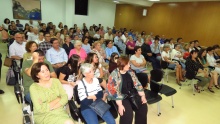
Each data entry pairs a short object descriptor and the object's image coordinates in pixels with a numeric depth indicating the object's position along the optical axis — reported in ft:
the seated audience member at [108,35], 27.05
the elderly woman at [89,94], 6.51
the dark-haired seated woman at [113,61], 10.85
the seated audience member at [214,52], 17.88
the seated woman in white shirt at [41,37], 15.79
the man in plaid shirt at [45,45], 13.19
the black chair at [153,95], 8.69
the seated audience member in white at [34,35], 19.04
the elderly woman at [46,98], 5.73
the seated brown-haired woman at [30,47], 9.81
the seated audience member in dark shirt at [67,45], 15.15
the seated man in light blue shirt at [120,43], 22.89
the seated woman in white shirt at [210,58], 16.55
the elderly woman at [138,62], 12.39
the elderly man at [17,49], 11.91
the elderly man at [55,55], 11.68
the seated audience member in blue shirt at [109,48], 15.08
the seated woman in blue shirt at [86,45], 15.89
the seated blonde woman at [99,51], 13.65
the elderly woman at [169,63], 15.31
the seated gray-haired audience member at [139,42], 22.56
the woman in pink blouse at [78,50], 12.39
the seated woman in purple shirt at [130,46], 21.01
